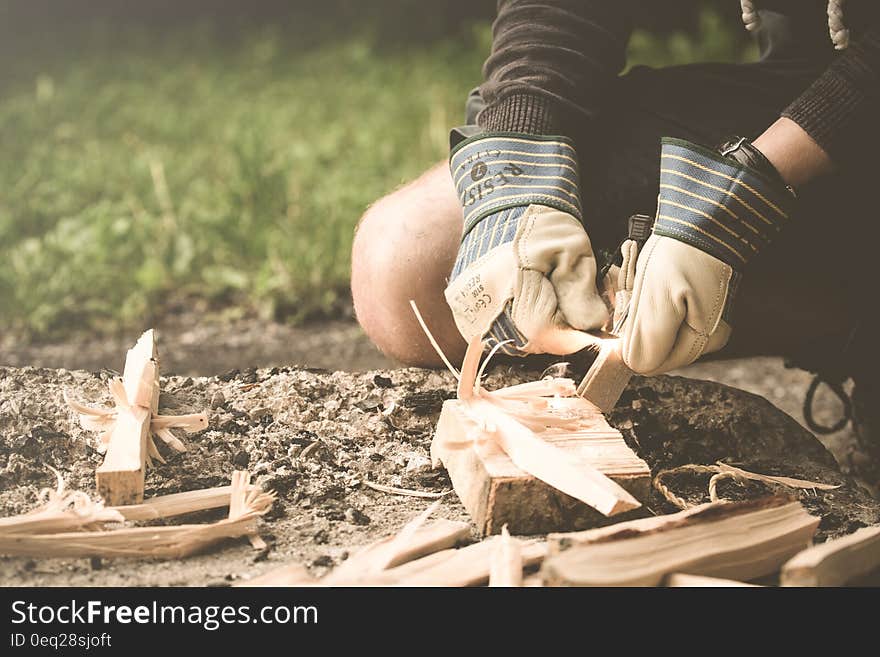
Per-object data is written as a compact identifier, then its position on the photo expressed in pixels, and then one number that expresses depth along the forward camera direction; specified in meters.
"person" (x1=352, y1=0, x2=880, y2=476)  3.49
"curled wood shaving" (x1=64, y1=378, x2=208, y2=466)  3.48
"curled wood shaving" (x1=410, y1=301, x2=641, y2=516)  3.33
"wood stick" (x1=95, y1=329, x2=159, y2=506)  3.37
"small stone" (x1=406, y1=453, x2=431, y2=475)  3.50
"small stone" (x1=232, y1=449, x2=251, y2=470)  3.48
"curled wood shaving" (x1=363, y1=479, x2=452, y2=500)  3.46
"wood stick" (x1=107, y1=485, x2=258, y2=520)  3.36
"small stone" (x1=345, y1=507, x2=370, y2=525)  3.41
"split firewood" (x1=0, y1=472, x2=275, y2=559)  3.32
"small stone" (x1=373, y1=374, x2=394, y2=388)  3.63
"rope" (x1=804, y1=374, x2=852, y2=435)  3.83
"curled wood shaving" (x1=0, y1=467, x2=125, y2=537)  3.32
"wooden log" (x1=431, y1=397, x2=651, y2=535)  3.37
